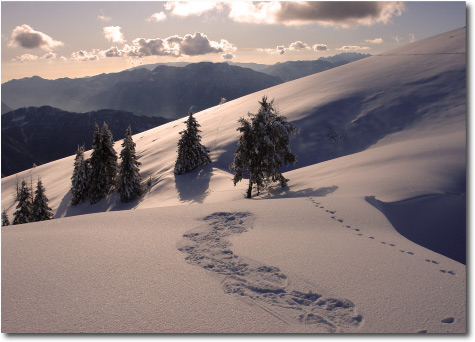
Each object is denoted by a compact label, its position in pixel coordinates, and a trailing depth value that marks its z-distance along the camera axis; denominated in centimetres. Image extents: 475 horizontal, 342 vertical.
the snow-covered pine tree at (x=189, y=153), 3167
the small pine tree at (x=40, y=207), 2791
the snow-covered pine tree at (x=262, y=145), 1814
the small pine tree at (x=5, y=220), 3048
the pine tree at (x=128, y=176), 2973
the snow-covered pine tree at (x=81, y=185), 3184
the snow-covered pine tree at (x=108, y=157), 3250
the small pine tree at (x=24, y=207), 2797
